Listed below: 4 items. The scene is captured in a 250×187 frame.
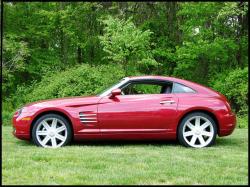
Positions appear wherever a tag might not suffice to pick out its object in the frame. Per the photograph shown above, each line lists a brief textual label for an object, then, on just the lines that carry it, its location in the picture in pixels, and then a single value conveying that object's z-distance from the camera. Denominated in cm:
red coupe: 816
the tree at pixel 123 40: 1794
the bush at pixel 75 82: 1806
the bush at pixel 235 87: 1939
